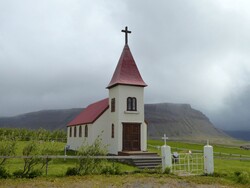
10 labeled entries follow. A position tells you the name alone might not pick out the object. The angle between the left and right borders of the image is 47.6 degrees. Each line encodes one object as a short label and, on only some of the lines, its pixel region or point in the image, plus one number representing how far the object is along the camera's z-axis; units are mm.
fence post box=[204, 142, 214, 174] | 17500
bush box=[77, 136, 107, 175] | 16453
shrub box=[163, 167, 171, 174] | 17234
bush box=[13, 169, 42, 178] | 15062
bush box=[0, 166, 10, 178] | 14719
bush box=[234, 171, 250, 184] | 15141
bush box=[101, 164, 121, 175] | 16586
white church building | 25578
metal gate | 17491
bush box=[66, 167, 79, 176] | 16047
